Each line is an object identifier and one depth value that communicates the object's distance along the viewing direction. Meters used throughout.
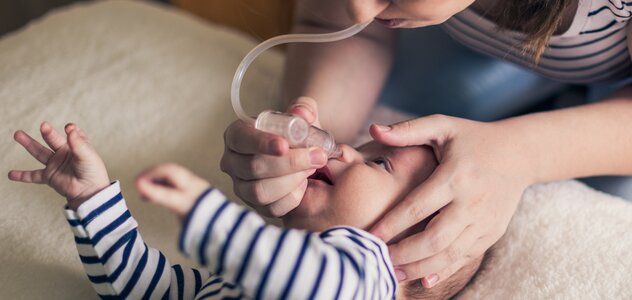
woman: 0.73
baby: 0.53
